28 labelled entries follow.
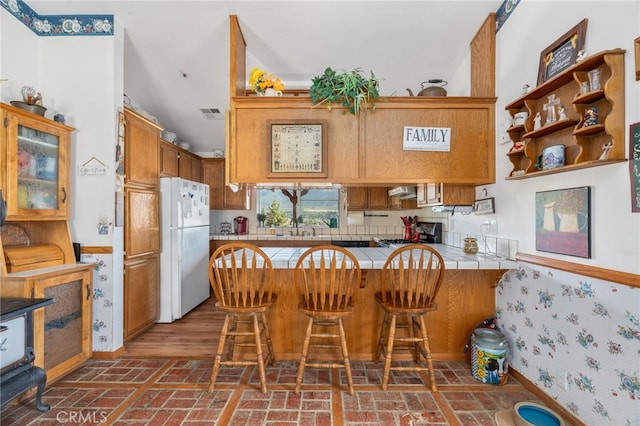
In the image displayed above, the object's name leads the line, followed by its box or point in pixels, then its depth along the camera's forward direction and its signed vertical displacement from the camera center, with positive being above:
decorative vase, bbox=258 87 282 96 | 2.42 +1.03
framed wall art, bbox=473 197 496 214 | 2.40 +0.07
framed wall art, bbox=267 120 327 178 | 2.36 +0.54
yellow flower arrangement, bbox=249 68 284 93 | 2.41 +1.11
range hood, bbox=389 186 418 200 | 3.46 +0.29
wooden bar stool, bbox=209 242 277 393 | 1.95 -0.59
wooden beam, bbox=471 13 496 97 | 2.41 +1.34
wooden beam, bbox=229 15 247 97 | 2.41 +1.33
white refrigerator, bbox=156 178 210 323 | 3.37 -0.41
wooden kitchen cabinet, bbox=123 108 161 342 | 2.79 -0.09
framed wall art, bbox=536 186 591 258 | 1.55 -0.04
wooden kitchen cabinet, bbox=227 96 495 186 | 2.38 +0.61
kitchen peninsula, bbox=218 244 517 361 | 2.40 -0.84
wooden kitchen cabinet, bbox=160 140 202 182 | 3.59 +0.73
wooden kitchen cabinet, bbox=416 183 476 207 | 2.62 +0.18
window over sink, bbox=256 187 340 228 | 5.17 +0.12
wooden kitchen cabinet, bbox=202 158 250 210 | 4.90 +0.44
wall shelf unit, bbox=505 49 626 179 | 1.36 +0.51
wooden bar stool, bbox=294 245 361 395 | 1.91 -0.59
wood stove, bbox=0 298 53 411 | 1.58 -0.78
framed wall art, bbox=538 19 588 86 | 1.60 +0.96
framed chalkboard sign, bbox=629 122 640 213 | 1.29 +0.22
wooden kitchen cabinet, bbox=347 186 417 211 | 4.70 +0.26
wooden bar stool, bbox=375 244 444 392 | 1.96 -0.61
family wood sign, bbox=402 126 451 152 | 2.38 +0.63
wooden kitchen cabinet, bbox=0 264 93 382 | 1.95 -0.72
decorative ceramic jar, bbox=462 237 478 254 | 2.50 -0.27
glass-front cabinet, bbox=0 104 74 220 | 1.96 +0.37
